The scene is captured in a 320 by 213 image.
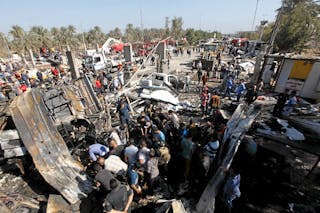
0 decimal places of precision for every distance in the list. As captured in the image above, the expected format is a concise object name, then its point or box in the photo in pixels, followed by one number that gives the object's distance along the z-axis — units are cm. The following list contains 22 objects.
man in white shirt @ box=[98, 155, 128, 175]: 436
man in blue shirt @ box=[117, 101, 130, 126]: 688
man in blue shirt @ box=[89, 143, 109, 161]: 482
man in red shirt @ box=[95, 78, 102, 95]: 1179
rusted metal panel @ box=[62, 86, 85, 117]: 729
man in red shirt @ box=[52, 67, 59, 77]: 1627
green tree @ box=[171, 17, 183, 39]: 5666
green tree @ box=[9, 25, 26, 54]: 3104
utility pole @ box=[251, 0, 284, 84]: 1338
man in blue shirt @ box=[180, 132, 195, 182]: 476
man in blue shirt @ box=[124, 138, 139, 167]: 471
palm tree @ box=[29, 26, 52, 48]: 3269
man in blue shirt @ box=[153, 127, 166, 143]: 537
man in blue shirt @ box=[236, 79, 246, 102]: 1024
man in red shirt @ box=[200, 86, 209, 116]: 898
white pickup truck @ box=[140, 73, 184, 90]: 1029
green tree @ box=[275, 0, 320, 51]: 2270
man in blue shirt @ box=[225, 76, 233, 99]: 1118
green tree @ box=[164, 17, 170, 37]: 5778
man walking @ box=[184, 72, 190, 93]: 1316
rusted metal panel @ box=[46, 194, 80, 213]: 377
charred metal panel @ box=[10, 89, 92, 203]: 430
